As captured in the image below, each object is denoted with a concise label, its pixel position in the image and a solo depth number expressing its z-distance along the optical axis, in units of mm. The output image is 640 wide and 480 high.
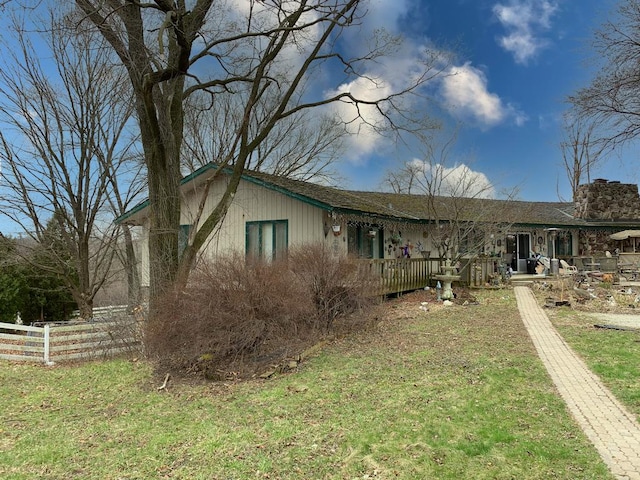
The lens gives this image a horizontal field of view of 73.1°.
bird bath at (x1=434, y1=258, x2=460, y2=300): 13891
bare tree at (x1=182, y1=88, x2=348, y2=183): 23906
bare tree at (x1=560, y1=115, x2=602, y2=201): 34312
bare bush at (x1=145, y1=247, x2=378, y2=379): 6668
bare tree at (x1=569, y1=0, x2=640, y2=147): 8070
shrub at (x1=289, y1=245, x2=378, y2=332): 8805
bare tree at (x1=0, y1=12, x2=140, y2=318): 13336
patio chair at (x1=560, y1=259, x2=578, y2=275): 17969
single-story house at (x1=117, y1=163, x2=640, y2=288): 13352
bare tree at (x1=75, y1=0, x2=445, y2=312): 9250
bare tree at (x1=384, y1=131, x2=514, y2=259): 15945
